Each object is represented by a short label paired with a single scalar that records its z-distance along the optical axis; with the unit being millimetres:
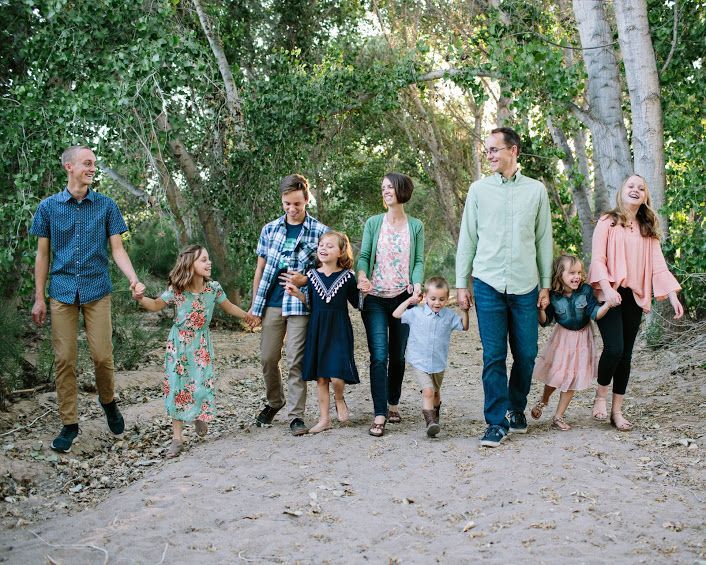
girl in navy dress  5945
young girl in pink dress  5730
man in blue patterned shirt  5707
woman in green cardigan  5980
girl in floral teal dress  5801
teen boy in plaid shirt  6039
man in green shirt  5344
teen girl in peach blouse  5570
